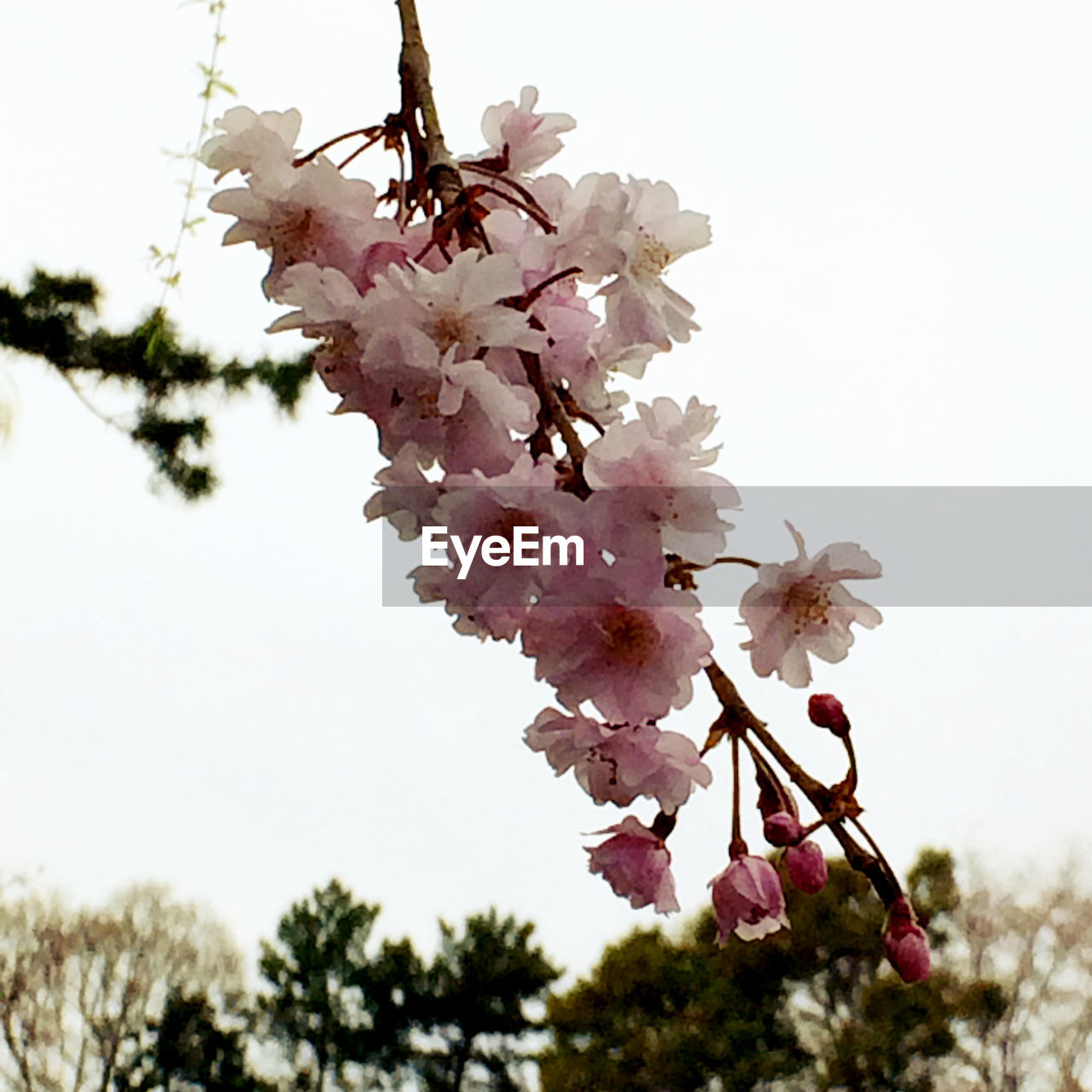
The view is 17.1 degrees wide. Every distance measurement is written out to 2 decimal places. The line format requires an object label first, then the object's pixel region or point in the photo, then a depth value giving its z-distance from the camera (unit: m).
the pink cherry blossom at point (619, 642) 0.71
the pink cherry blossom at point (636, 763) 0.73
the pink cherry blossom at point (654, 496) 0.71
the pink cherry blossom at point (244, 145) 0.77
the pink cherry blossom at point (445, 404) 0.71
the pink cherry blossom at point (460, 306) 0.71
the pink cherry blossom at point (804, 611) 0.75
